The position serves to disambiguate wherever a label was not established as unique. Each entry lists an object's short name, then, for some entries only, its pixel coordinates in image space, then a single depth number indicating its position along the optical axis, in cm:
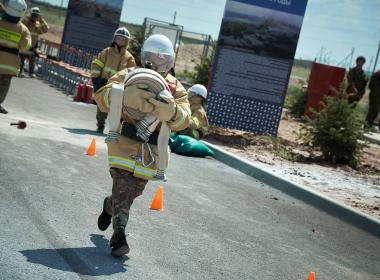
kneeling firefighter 1444
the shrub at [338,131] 1551
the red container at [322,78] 2658
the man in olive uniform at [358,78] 2341
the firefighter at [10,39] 1395
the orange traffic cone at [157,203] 880
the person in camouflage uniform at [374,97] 2392
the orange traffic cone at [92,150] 1177
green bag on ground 1438
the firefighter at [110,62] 1448
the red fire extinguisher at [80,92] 2089
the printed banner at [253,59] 1761
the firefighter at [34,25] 2339
